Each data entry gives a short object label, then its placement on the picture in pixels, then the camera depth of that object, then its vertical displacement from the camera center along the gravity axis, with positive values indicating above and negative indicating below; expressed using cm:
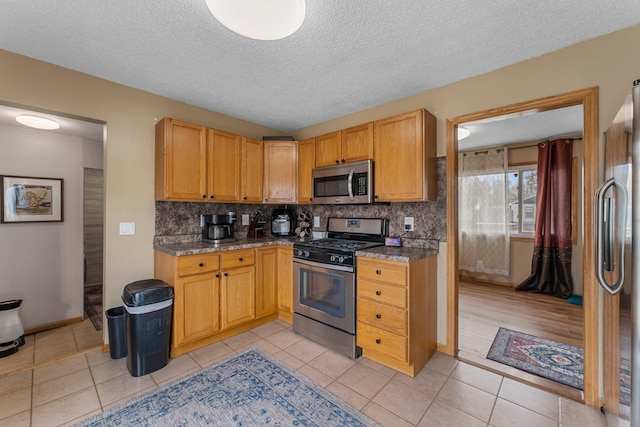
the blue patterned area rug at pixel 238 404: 172 -134
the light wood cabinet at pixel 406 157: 242 +53
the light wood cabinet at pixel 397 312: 219 -86
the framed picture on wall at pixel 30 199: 296 +17
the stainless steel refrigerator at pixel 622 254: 110 -20
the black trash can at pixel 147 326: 216 -94
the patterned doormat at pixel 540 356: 220 -132
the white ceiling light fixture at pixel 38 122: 260 +93
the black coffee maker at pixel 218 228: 299 -17
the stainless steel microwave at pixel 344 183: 279 +33
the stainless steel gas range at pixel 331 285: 249 -73
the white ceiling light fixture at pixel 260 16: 128 +99
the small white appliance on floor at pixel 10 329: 251 -111
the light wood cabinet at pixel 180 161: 262 +54
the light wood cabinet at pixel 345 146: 282 +77
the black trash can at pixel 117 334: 242 -111
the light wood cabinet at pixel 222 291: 247 -81
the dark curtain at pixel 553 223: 410 -16
